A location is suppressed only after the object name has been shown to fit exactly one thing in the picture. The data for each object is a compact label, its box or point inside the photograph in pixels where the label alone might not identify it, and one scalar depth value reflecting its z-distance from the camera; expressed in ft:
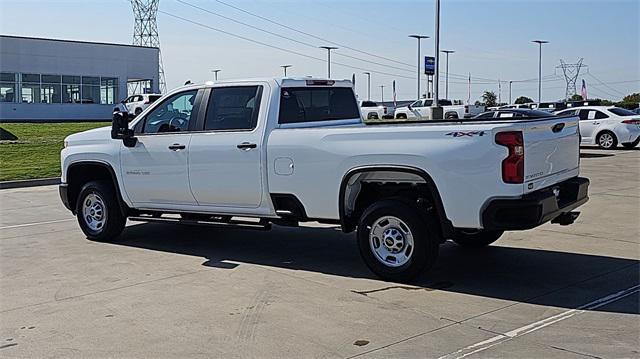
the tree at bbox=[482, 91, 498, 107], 318.96
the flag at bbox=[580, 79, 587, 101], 245.16
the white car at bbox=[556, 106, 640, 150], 84.99
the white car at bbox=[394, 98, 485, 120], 144.77
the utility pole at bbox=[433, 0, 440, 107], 104.21
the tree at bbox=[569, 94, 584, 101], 252.21
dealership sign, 138.08
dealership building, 183.83
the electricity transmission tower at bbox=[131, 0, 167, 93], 273.33
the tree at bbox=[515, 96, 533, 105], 273.25
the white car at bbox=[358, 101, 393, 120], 192.99
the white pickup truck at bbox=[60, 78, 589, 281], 21.68
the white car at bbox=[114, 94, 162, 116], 124.06
